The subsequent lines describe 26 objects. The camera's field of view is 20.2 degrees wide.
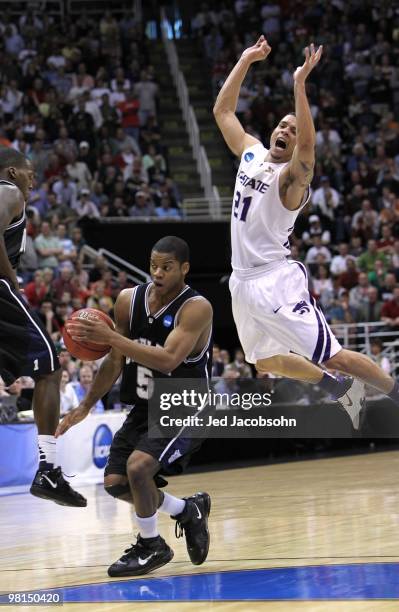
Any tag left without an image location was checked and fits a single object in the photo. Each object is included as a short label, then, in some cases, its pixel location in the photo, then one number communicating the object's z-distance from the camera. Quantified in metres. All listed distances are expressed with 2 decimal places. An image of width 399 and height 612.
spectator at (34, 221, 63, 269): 16.36
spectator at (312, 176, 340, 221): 20.08
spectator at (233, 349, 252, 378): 15.99
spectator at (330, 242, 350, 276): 18.48
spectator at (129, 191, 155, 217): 18.94
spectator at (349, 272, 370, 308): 17.67
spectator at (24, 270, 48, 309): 15.23
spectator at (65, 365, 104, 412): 13.93
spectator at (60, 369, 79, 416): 13.44
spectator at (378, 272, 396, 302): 17.70
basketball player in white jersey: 6.95
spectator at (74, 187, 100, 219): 18.31
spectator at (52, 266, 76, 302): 15.62
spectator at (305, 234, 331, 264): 18.64
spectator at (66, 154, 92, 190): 18.95
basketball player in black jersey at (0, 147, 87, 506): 6.21
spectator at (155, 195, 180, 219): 19.20
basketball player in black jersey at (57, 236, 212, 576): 6.60
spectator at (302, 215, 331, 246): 19.27
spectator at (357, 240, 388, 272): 18.28
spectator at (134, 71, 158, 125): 21.81
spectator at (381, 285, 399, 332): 17.30
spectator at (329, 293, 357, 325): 17.36
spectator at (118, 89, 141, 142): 20.98
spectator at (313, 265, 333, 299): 17.94
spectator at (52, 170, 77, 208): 18.34
